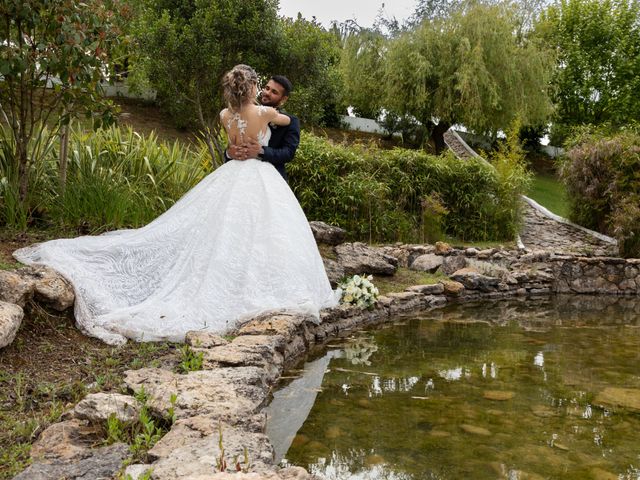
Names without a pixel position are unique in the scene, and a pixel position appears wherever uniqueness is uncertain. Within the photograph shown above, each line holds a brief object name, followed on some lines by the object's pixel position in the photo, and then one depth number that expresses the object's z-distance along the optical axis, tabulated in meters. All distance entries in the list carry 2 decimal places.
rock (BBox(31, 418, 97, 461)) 2.21
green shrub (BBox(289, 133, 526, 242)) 10.17
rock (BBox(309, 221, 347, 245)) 7.52
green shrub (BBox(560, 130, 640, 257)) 11.00
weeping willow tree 18.88
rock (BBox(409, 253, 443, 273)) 8.73
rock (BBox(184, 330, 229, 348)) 3.60
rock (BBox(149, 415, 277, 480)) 1.99
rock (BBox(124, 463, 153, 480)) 1.98
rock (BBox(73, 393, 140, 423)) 2.43
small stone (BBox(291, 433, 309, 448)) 2.94
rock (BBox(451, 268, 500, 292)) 8.27
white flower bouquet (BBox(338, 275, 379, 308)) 6.12
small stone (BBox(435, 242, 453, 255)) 9.40
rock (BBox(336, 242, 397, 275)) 7.28
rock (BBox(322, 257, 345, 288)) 6.62
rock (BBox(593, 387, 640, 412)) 3.66
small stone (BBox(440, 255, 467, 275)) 8.89
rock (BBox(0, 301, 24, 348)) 3.04
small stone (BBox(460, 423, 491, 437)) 3.10
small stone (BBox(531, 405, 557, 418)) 3.41
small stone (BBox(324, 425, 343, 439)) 3.05
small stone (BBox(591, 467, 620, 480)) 2.62
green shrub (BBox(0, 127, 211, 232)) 5.64
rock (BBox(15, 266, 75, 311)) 3.78
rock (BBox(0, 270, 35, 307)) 3.51
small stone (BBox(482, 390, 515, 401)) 3.71
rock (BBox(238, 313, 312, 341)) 4.07
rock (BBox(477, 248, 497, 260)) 9.78
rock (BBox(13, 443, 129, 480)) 1.98
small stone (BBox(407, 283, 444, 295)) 7.38
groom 5.00
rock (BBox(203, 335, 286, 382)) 3.38
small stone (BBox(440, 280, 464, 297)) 7.86
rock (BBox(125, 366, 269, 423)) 2.60
